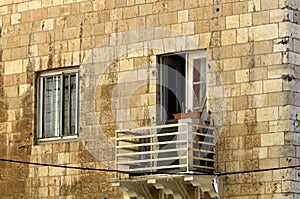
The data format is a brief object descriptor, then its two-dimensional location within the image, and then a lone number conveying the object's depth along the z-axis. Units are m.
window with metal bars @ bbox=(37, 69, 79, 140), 26.67
